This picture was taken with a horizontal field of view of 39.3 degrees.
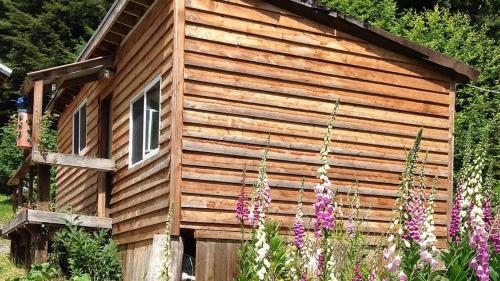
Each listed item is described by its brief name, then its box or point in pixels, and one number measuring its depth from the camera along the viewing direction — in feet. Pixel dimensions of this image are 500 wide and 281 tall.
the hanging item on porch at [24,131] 38.93
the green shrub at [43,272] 34.73
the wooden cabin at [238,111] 31.99
